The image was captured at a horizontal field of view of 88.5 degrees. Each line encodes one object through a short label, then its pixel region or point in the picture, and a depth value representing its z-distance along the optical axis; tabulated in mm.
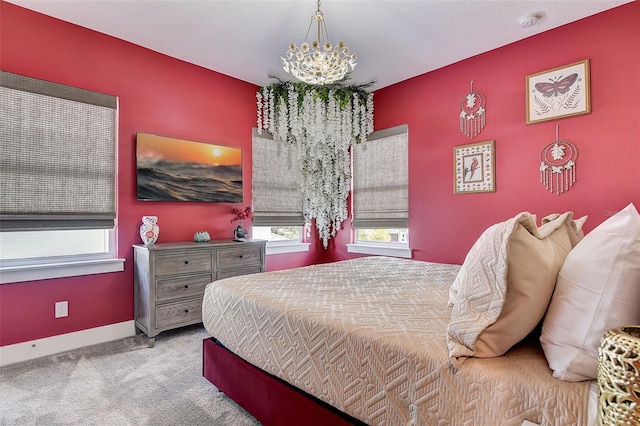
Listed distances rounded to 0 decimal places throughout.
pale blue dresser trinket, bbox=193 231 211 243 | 3393
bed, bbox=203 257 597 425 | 922
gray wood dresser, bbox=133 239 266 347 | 2842
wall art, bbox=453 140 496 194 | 3326
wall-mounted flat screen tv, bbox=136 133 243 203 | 3197
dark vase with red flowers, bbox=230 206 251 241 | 3693
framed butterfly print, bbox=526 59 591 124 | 2770
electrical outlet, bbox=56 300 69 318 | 2754
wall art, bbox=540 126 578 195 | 2848
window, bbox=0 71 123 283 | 2521
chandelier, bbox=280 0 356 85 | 2396
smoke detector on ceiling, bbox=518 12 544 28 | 2702
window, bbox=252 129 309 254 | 4133
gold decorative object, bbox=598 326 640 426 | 651
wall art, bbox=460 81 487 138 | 3391
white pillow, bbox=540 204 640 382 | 862
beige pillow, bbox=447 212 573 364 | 999
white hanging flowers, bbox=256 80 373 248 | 4145
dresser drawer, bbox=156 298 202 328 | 2879
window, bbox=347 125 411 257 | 4060
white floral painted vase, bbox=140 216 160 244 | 3074
